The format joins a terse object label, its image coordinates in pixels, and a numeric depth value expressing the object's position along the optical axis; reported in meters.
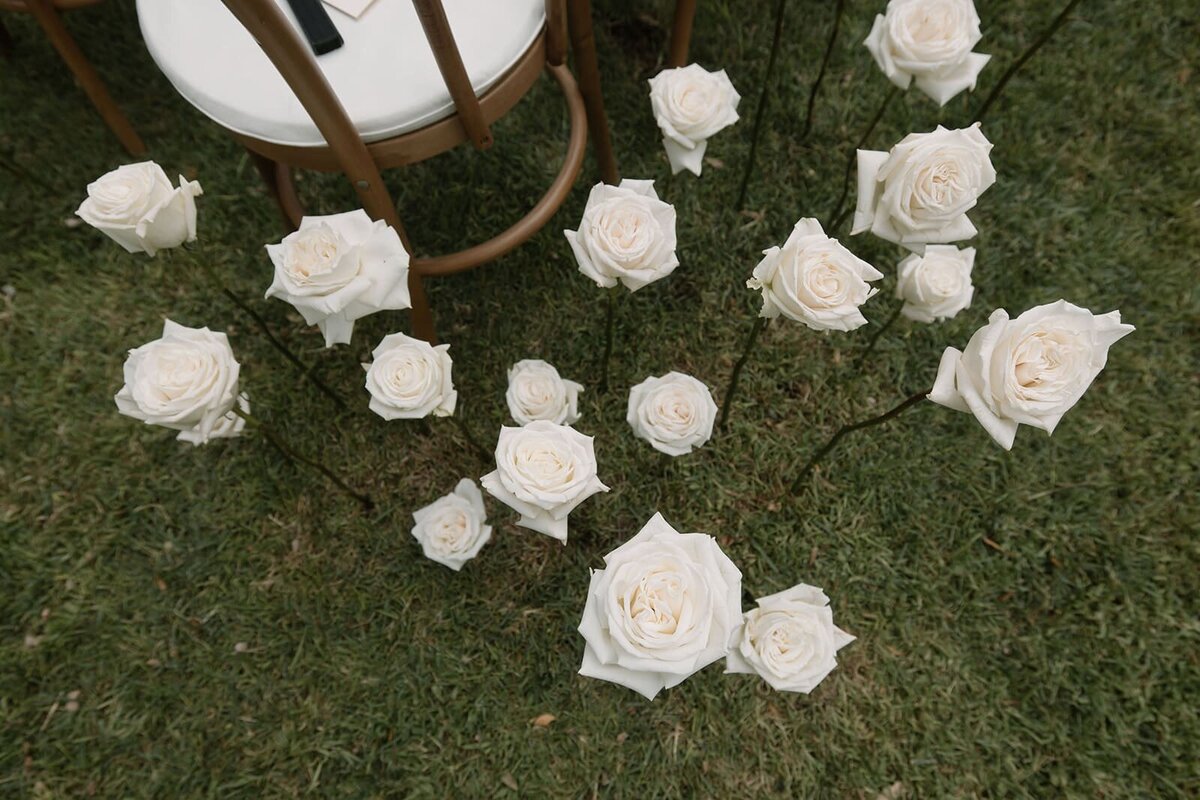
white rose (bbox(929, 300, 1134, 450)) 0.94
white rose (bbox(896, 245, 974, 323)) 1.44
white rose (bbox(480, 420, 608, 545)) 1.11
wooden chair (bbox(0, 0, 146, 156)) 1.71
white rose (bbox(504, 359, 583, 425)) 1.41
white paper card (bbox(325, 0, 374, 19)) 1.23
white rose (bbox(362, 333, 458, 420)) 1.19
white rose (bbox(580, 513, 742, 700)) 0.96
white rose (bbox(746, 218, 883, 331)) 1.05
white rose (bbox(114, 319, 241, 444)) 1.08
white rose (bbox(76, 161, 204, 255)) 1.10
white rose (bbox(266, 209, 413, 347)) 1.06
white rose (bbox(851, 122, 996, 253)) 1.08
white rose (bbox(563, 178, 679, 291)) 1.13
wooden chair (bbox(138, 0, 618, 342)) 1.17
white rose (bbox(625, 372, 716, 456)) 1.38
